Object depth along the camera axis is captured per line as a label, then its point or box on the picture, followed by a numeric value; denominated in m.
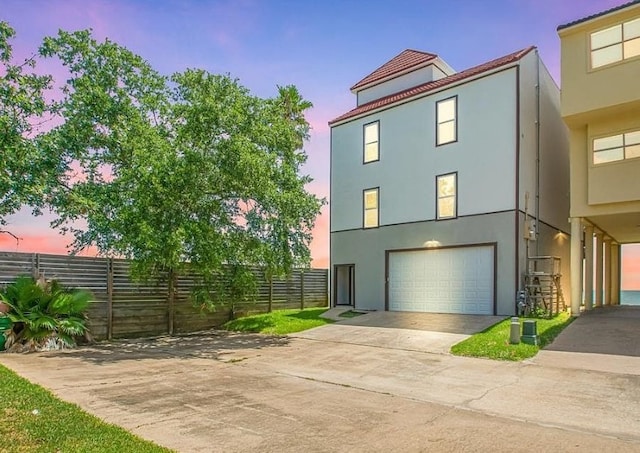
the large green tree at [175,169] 11.06
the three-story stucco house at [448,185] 15.13
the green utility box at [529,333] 10.39
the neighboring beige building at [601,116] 13.15
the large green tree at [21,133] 9.51
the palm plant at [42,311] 10.55
